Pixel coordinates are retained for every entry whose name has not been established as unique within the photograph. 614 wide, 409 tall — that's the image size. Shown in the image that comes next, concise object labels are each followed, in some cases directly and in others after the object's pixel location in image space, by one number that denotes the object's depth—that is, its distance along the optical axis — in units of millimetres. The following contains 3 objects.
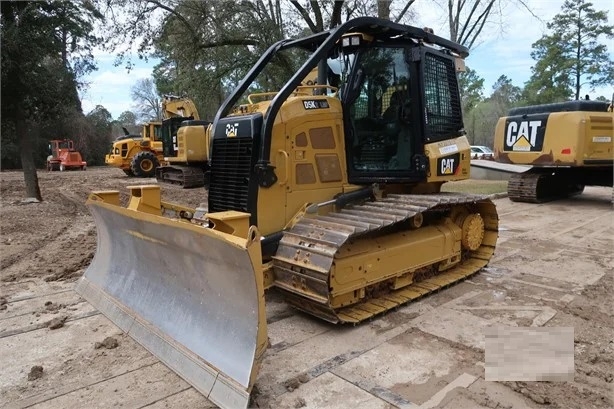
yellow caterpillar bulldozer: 2975
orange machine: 26906
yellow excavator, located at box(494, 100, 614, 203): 9758
